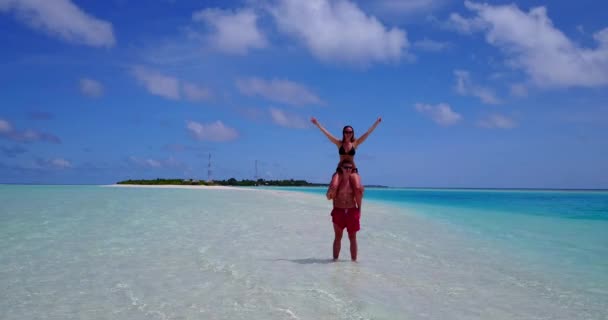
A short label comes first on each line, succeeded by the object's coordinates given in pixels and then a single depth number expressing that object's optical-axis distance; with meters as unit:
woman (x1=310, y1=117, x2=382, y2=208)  6.96
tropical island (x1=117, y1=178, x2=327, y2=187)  98.15
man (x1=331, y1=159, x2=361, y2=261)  7.04
